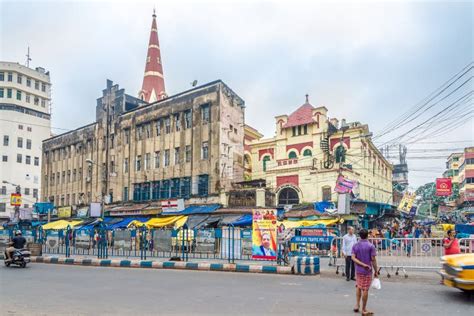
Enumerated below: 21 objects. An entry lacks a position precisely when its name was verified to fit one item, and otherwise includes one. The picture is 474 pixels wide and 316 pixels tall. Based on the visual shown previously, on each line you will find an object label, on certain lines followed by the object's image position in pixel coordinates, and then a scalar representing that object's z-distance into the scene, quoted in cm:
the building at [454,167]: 7543
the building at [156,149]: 3294
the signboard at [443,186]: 3847
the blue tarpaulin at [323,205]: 2846
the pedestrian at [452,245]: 1141
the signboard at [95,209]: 3658
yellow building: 3105
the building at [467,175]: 5582
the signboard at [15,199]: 3718
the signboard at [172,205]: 3269
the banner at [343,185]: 2661
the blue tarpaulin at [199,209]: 3122
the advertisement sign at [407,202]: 2995
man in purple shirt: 746
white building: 6744
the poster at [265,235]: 1596
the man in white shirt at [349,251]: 1282
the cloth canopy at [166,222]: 3058
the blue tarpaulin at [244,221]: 2719
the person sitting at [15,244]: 1648
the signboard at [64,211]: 4429
